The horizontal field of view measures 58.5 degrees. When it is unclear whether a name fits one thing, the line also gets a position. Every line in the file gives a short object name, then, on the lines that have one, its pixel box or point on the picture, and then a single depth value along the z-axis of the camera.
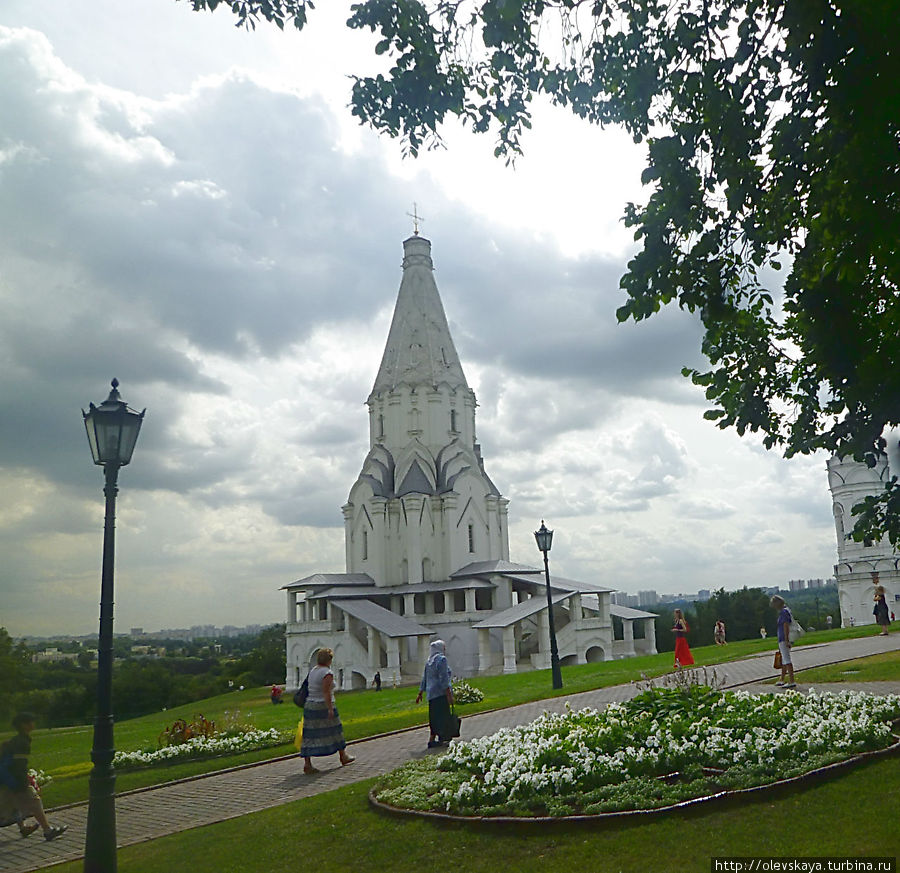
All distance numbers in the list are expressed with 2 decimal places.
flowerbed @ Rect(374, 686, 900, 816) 7.25
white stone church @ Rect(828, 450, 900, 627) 40.34
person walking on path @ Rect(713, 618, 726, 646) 30.33
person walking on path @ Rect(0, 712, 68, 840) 6.01
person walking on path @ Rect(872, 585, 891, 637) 24.09
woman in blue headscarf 11.45
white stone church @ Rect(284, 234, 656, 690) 40.94
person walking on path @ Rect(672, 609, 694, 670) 18.66
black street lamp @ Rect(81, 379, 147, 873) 6.95
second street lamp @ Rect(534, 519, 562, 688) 21.31
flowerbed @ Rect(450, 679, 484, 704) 18.00
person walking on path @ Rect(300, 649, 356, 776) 10.76
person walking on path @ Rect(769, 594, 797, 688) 13.91
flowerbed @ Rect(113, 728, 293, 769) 12.98
